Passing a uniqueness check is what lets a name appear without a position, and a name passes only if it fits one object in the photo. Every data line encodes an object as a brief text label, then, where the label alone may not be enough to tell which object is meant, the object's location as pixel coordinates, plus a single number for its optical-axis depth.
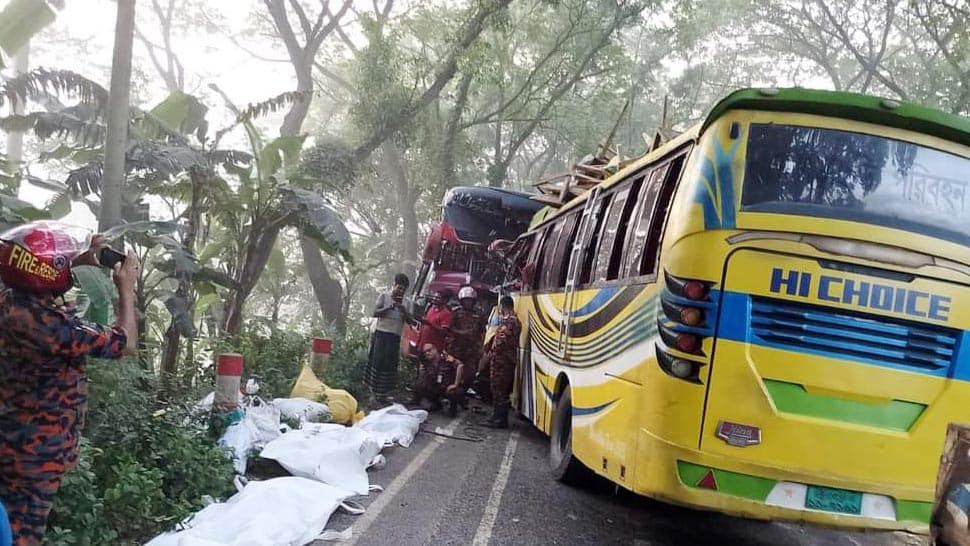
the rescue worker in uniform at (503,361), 8.81
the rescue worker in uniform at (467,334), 9.70
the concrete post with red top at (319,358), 8.75
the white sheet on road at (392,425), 7.18
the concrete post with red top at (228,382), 5.86
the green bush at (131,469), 3.96
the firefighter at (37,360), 3.00
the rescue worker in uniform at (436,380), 9.55
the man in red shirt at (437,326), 9.96
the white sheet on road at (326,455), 5.53
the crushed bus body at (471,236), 12.63
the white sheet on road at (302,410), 6.89
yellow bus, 3.99
